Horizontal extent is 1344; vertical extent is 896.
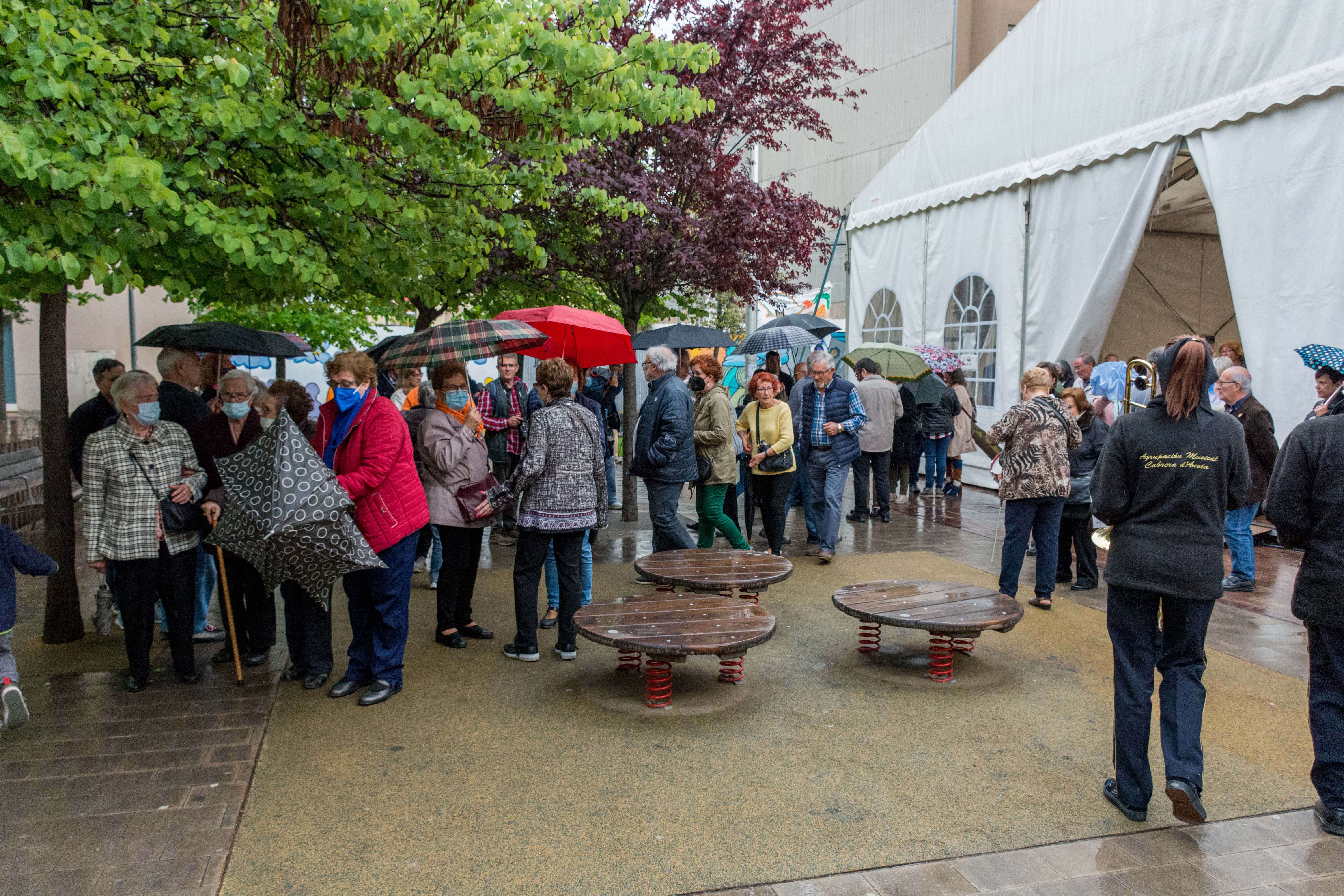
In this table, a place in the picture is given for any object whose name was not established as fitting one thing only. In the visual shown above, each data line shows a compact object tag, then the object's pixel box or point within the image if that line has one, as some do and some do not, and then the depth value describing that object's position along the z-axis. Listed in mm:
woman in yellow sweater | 7762
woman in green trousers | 7262
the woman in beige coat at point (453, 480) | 5496
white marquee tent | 8336
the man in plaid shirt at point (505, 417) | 8086
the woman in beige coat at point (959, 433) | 12156
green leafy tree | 4086
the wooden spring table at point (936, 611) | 4898
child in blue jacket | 3967
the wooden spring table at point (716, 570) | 5625
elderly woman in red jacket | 4742
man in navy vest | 8211
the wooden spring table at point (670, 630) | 4414
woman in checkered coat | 4770
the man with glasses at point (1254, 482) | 7168
